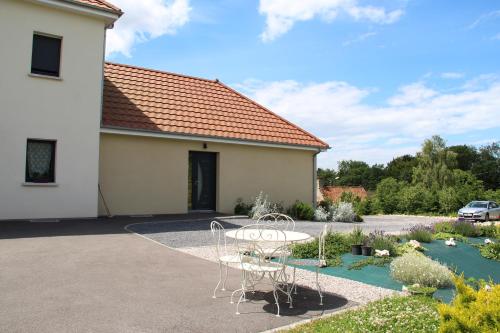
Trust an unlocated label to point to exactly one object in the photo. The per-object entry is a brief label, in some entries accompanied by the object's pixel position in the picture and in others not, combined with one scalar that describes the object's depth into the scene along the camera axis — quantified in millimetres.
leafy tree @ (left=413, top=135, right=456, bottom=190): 53531
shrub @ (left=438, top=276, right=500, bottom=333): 3168
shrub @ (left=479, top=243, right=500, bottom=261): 9689
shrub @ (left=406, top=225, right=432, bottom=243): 11070
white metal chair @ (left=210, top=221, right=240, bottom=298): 5495
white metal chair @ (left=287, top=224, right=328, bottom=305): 5688
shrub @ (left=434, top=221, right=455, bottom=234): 13136
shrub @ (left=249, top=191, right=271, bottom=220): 15438
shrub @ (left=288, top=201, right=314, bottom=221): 17181
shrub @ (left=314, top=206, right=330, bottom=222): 16969
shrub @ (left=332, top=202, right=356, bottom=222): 17672
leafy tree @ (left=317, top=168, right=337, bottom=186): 68638
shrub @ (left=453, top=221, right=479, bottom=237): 12922
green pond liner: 6888
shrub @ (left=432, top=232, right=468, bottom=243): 11770
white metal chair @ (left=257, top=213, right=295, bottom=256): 5768
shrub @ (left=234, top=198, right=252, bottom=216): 16844
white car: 25094
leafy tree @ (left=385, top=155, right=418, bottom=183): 72062
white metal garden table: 5570
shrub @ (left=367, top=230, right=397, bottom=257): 9172
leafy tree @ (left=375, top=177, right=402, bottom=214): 29672
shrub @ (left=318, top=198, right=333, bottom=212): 18553
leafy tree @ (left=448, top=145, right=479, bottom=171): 81562
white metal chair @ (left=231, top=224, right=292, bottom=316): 5270
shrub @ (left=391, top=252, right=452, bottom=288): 6695
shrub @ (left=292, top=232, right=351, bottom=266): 8681
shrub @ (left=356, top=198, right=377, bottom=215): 27250
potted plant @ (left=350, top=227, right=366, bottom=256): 9109
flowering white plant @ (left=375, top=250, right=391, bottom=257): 8727
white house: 12383
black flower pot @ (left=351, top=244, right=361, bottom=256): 9102
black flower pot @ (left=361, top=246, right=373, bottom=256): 8984
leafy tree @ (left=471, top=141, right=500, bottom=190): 73438
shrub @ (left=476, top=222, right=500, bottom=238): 12930
